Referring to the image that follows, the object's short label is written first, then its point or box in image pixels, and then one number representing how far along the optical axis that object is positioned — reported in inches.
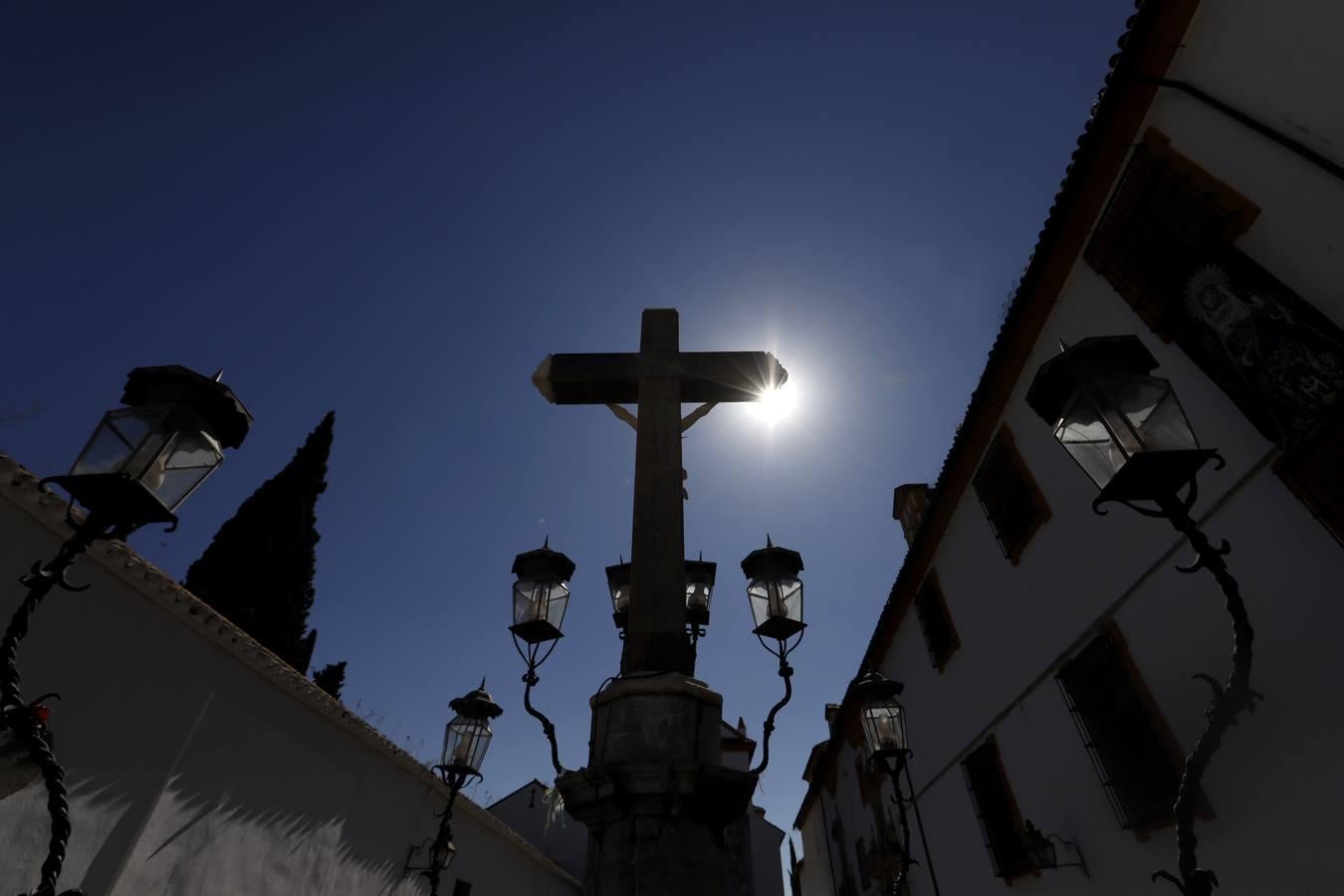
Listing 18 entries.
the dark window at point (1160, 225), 191.2
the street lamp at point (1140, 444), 81.3
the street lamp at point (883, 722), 232.8
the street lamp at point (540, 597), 148.0
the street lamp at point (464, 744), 260.8
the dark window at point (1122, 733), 216.8
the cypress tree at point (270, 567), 680.4
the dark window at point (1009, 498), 298.5
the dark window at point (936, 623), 395.5
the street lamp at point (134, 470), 72.9
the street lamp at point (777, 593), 142.3
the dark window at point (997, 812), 320.8
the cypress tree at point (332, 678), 834.2
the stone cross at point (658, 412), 112.8
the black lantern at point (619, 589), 174.6
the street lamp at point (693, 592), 175.3
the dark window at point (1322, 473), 152.0
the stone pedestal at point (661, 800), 85.3
